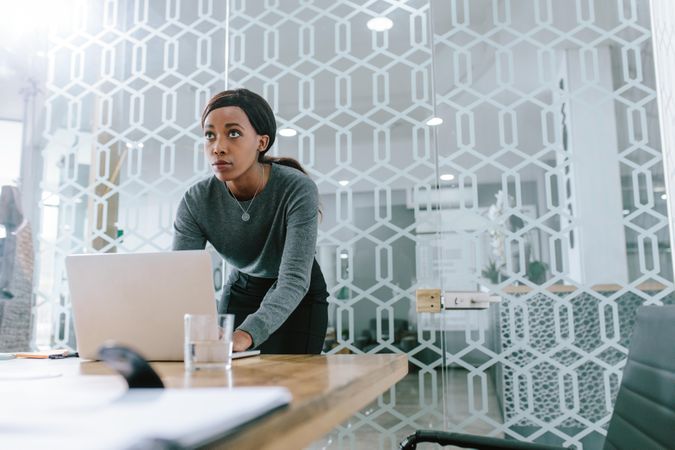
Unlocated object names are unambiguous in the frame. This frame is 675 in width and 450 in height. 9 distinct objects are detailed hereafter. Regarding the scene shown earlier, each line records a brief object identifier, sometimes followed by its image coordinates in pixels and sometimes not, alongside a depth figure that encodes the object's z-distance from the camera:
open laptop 1.14
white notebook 0.34
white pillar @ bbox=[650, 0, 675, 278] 2.33
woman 1.78
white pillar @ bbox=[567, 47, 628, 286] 2.41
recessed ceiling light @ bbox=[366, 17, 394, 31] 2.77
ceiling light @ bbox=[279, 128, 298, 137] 2.78
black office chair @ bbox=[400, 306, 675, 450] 0.97
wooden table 0.47
